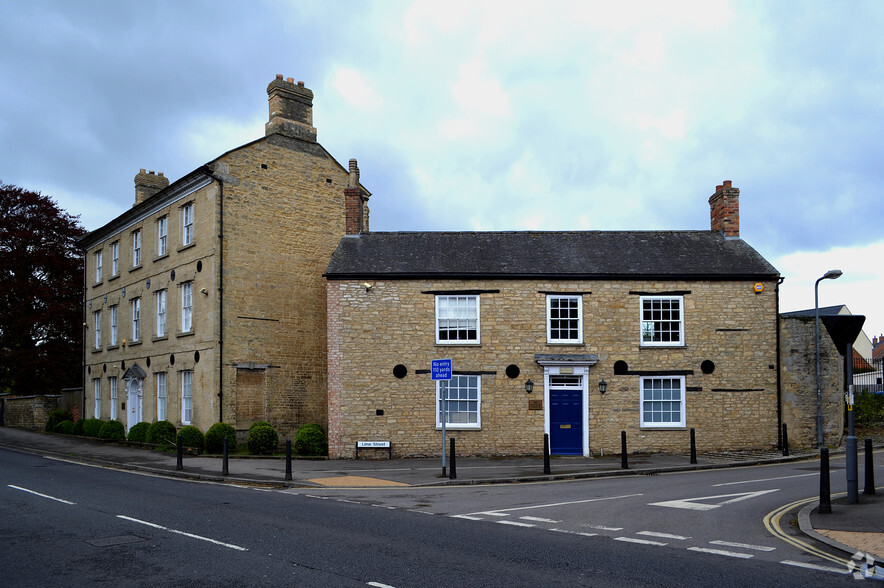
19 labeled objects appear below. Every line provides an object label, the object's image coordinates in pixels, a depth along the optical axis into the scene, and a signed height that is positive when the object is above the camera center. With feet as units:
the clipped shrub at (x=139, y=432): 95.09 -11.19
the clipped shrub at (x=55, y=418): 121.49 -11.72
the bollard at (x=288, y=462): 56.98 -9.15
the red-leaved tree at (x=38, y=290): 128.36 +10.65
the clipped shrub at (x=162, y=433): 88.28 -10.51
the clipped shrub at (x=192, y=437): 80.43 -9.94
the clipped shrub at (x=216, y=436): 80.69 -9.88
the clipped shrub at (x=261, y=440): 79.30 -10.17
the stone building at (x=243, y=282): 86.58 +8.55
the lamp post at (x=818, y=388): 74.28 -4.50
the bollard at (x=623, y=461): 61.87 -10.01
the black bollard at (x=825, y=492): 36.58 -7.53
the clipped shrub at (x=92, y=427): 106.11 -11.64
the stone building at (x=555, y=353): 74.64 -0.73
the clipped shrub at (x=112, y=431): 100.73 -11.57
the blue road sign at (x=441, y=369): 59.77 -1.84
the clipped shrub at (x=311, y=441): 75.82 -9.94
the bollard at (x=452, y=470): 56.65 -9.77
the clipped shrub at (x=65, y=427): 114.38 -12.58
